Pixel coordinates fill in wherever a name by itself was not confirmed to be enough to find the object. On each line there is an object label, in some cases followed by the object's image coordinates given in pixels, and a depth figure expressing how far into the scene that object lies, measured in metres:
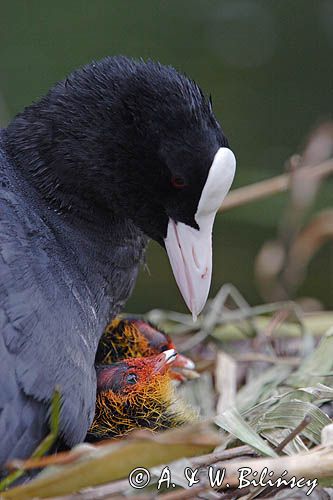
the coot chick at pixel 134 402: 2.44
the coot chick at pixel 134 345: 2.48
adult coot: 2.40
